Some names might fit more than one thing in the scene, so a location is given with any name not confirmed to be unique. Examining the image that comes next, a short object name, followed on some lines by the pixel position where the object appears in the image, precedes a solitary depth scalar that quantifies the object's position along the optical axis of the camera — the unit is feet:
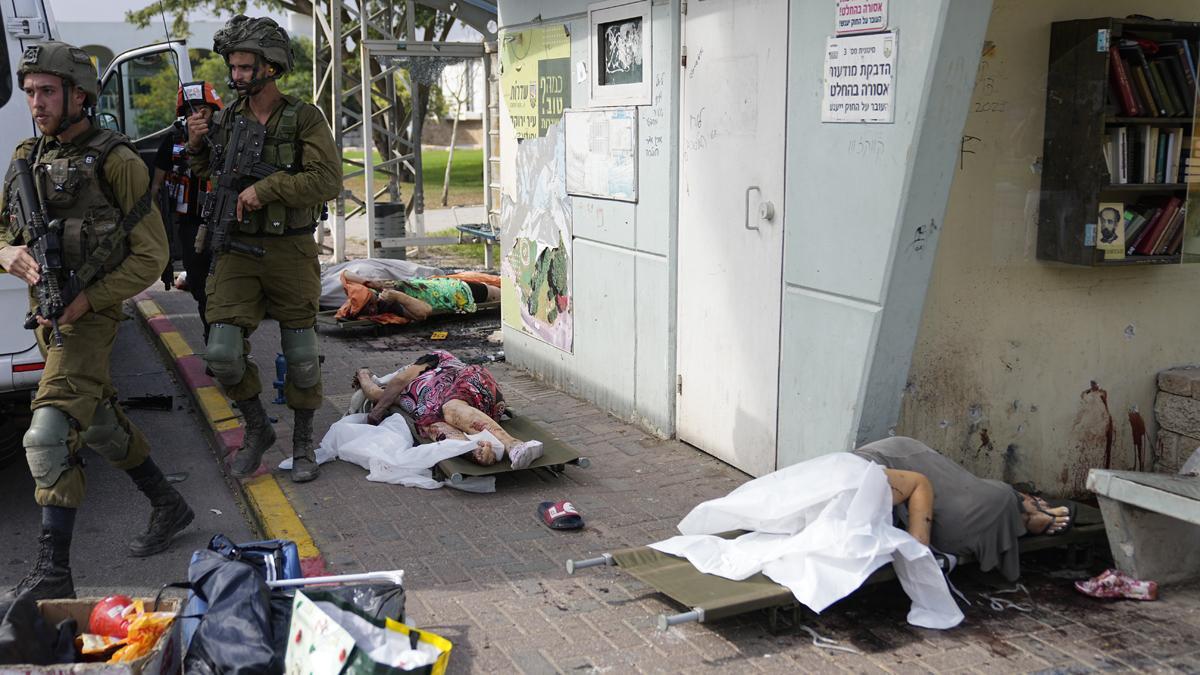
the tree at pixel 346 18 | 59.52
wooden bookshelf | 16.16
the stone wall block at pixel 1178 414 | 18.10
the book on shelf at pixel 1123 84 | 16.42
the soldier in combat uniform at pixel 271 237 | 18.62
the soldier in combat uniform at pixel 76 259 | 14.94
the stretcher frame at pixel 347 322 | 32.17
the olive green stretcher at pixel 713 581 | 13.16
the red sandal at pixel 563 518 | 17.11
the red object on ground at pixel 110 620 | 12.08
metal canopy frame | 40.86
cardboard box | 10.96
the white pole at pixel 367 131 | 43.11
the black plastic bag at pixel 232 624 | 11.87
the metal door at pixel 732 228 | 18.08
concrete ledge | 14.47
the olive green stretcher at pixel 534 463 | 18.86
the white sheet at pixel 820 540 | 13.58
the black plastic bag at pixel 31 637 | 11.41
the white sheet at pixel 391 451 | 19.16
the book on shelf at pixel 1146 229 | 17.21
